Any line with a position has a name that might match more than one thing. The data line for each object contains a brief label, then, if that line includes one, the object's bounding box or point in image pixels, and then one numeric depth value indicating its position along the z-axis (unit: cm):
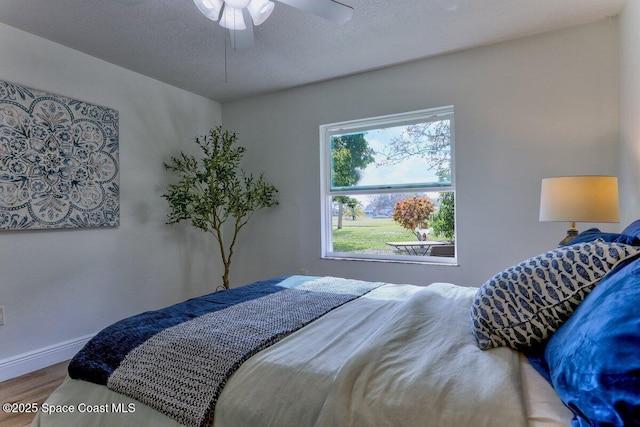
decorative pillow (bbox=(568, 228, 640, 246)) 106
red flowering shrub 317
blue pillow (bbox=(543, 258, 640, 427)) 61
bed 75
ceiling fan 174
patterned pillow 97
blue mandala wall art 239
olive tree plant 333
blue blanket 103
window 309
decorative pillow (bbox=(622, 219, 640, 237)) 111
